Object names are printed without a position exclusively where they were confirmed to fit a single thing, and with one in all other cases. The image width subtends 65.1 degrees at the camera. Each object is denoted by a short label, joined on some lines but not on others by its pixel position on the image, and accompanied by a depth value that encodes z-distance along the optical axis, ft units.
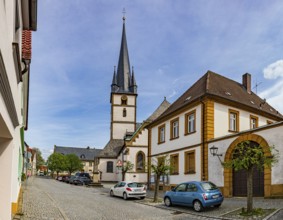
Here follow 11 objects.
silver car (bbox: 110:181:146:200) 51.17
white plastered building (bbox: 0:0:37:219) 9.49
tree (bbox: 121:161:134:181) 94.46
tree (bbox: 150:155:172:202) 49.04
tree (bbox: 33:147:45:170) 266.02
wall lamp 47.63
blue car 34.83
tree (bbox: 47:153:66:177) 169.43
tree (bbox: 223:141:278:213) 31.07
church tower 143.23
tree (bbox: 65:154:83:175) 170.19
